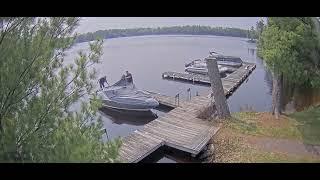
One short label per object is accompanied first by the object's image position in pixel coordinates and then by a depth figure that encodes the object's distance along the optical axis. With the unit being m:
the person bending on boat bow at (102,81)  10.01
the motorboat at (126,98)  9.64
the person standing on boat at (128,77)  10.70
